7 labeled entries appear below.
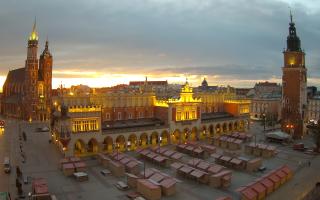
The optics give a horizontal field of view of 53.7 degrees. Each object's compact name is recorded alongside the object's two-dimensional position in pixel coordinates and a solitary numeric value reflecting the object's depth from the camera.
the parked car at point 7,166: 44.09
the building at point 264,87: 142.62
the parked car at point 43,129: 81.31
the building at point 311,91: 104.74
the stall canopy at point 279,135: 67.50
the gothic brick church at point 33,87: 102.00
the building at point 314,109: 96.24
